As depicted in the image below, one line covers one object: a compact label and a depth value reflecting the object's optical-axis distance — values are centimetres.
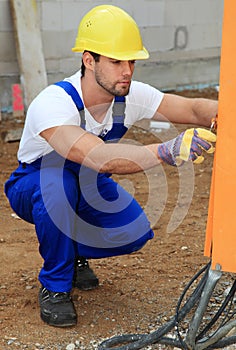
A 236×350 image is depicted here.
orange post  453
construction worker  587
